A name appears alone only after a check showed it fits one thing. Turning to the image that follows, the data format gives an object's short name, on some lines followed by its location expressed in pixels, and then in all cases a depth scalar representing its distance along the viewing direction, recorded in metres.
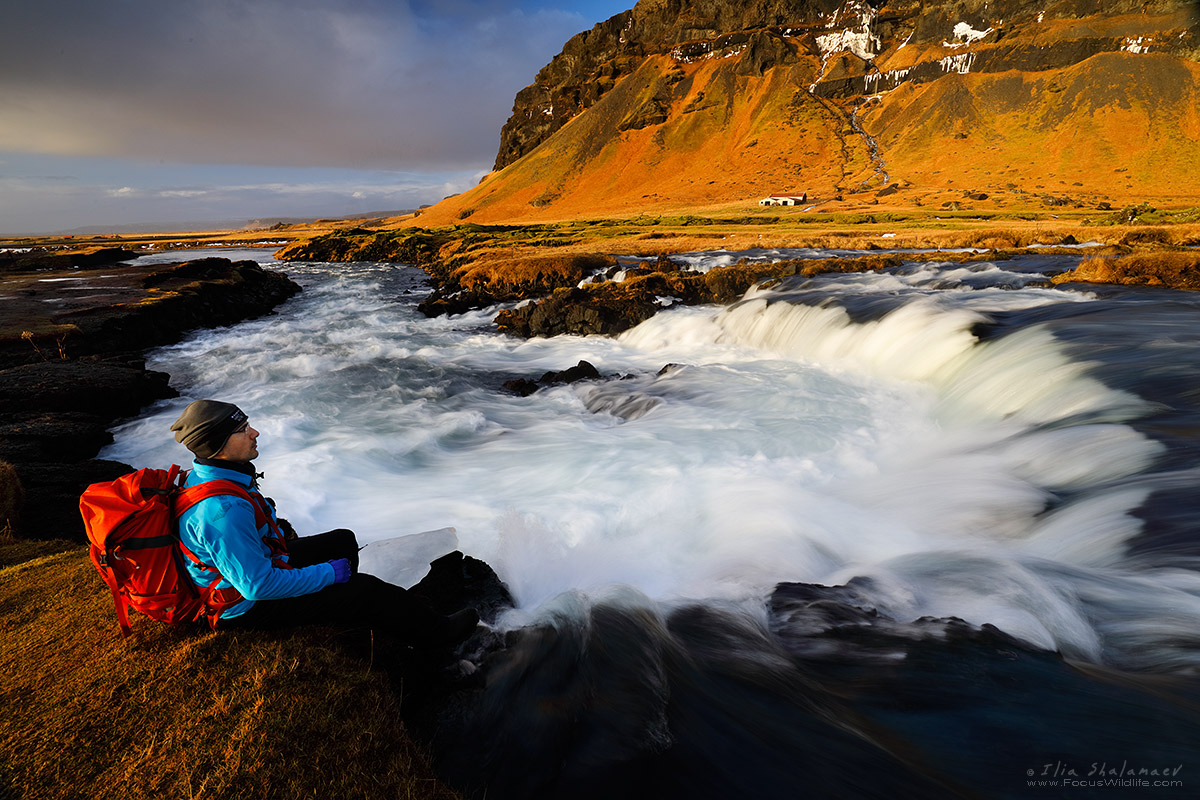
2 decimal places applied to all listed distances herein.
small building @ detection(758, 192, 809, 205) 89.94
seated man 3.25
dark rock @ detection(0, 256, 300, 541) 7.98
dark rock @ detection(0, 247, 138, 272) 48.92
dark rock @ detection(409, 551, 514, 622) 4.90
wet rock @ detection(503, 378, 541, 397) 16.27
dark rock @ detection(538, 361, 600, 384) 16.56
